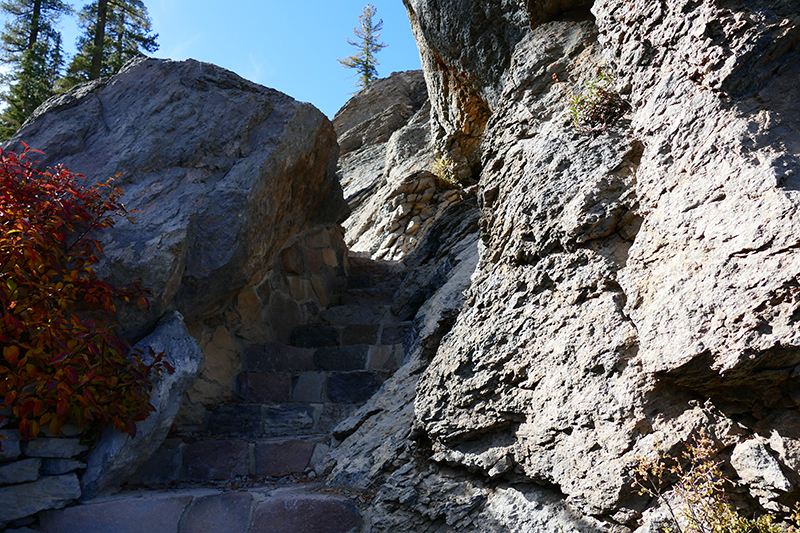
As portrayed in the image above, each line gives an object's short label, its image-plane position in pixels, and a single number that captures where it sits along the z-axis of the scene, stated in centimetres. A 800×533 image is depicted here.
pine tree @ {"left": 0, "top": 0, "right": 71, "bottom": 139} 1127
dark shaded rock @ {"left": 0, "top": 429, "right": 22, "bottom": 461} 233
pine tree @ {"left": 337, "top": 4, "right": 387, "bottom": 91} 2447
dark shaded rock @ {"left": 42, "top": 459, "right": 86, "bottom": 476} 243
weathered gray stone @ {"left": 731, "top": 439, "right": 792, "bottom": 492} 144
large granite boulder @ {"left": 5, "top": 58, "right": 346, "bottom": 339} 309
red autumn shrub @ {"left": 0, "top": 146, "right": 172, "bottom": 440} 239
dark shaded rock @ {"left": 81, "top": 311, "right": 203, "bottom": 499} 252
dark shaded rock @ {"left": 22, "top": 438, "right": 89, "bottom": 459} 240
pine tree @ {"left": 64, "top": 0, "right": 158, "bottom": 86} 1261
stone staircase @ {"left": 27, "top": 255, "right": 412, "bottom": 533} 237
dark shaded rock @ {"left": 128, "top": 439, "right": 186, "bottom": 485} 286
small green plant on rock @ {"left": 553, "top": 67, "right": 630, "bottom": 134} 243
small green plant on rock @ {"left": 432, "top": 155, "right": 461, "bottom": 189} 778
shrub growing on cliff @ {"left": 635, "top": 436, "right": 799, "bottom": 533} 146
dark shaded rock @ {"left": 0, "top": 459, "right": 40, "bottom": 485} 231
